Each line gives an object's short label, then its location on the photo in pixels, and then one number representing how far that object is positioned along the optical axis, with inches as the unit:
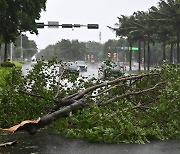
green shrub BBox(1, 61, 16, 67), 1333.7
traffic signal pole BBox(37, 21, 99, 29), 1647.4
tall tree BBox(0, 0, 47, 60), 1047.6
